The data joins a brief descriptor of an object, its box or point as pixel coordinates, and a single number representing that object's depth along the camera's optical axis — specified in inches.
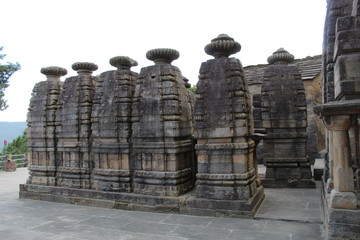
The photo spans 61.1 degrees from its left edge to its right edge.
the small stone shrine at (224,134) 270.7
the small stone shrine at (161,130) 297.6
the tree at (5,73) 841.5
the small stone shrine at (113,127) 323.6
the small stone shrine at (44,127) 376.8
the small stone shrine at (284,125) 379.6
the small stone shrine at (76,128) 351.3
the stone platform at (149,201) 267.0
